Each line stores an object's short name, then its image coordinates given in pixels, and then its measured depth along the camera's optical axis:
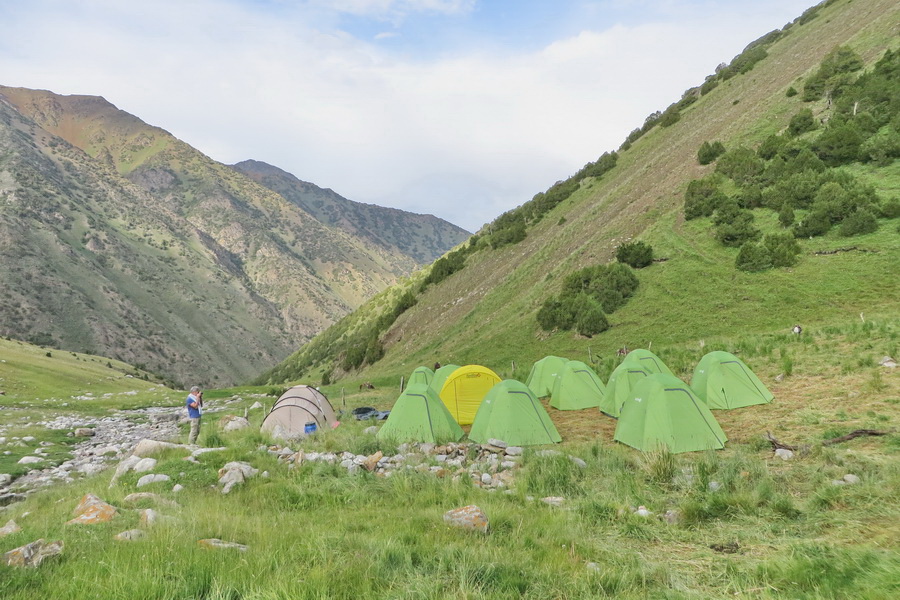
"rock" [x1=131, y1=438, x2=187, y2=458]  11.35
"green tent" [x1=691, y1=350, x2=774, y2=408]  13.93
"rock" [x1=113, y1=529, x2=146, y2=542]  5.30
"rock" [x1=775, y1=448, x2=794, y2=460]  8.79
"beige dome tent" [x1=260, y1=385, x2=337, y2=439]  15.54
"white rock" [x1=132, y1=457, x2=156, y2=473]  9.78
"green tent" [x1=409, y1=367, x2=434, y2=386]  22.26
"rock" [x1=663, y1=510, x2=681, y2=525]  6.44
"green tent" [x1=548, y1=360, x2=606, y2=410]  17.66
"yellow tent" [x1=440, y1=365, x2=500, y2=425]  17.05
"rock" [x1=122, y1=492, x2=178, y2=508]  7.46
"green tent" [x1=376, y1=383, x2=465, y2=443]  12.94
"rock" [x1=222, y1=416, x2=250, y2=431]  17.28
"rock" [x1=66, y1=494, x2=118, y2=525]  6.35
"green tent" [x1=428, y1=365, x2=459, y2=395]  20.00
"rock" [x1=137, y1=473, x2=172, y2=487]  8.80
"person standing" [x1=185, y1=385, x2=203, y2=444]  15.56
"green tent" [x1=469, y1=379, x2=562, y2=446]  12.72
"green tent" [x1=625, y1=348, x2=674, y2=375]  16.95
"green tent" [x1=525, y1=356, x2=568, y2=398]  19.66
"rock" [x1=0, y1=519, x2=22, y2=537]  6.14
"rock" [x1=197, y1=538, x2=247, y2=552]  4.94
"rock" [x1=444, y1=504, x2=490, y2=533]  6.00
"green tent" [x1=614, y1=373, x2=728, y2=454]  10.85
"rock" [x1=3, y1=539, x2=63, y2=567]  4.60
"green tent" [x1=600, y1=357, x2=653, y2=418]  15.34
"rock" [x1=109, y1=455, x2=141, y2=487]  9.92
